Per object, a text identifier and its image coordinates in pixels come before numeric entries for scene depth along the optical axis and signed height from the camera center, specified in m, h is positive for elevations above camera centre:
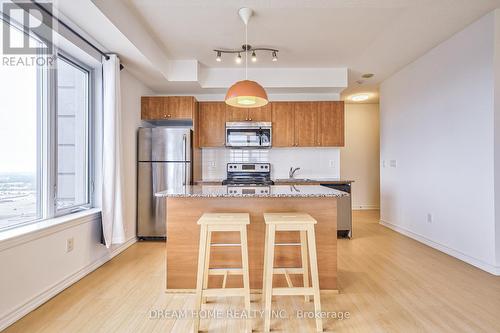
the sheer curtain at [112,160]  2.93 +0.07
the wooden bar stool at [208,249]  1.84 -0.60
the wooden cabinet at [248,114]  4.57 +0.90
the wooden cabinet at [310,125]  4.57 +0.70
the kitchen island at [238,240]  2.36 -0.65
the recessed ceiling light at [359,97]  5.85 +1.53
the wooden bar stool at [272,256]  1.83 -0.65
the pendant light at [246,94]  2.36 +0.65
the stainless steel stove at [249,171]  4.68 -0.09
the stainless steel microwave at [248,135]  4.51 +0.53
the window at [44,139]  2.07 +0.25
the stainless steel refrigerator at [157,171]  3.96 -0.07
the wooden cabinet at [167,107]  4.25 +0.95
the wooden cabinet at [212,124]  4.58 +0.73
